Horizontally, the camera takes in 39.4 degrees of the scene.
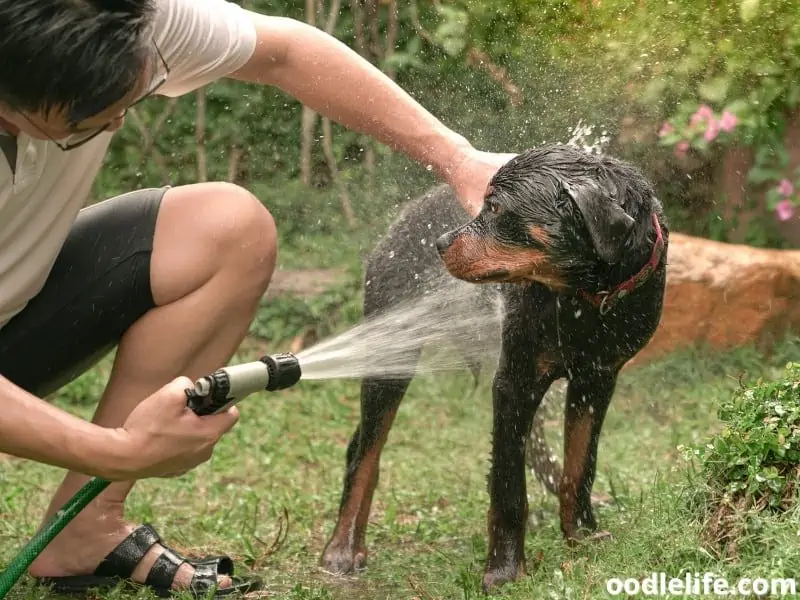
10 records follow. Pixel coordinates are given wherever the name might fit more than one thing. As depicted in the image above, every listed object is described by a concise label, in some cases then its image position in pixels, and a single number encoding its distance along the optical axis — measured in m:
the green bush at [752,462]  2.81
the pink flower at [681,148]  6.53
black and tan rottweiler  3.10
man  2.97
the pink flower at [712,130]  6.37
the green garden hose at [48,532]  2.69
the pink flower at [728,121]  6.38
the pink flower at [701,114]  6.47
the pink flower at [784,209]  6.72
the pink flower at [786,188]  6.67
